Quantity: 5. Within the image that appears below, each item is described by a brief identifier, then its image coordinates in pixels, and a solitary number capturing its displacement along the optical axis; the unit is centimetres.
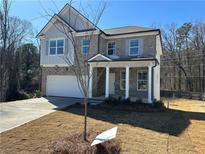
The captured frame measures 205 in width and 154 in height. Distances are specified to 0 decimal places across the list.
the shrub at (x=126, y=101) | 1066
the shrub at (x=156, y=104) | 1040
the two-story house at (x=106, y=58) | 1240
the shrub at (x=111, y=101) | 1070
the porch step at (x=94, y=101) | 1138
